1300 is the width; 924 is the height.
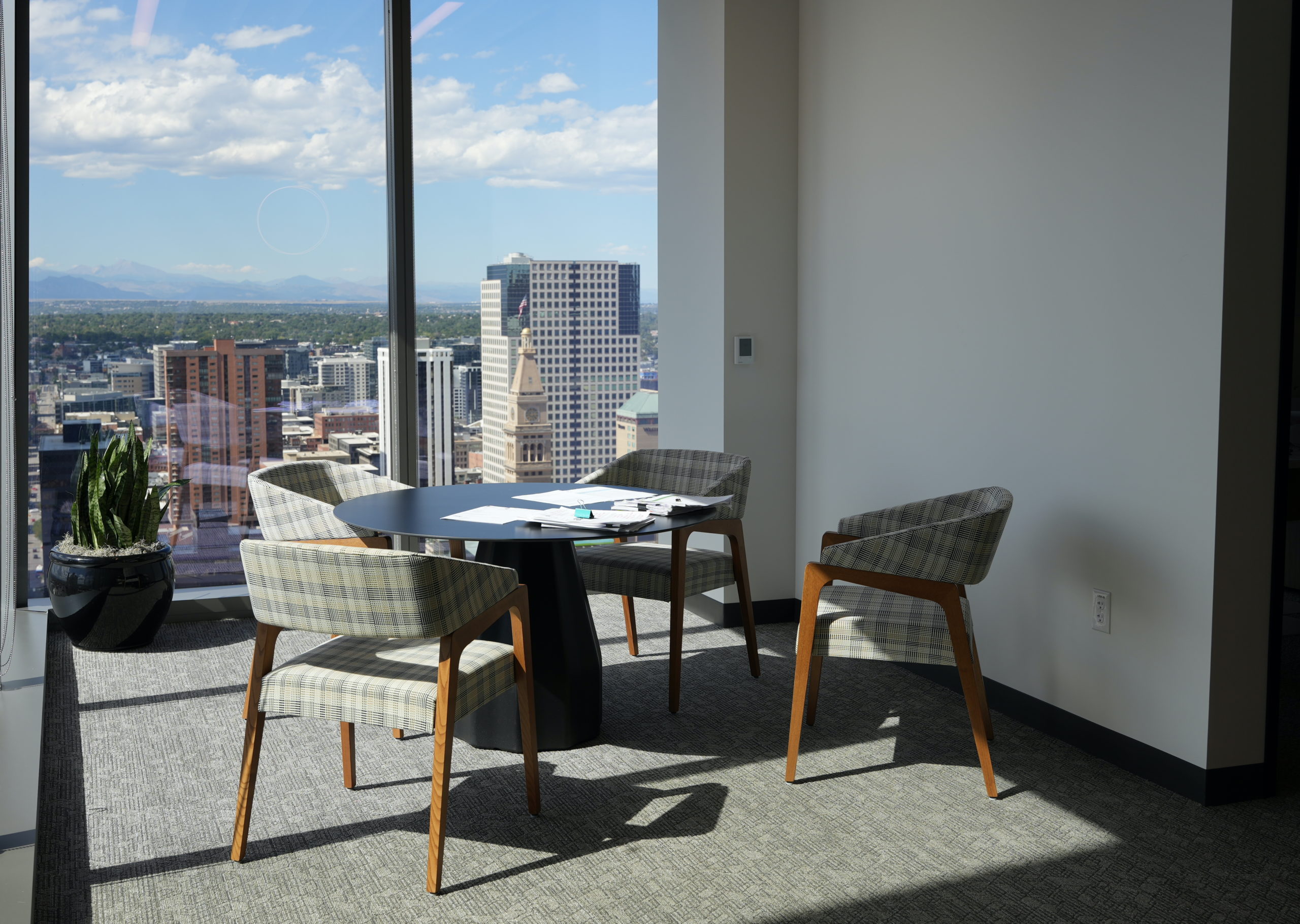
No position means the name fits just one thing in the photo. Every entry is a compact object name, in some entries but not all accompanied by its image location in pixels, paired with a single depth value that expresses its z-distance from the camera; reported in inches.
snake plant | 164.4
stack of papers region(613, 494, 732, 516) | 123.1
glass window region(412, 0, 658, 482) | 200.2
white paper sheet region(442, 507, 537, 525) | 118.4
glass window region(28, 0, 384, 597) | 178.7
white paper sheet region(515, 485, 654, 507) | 132.0
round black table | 122.6
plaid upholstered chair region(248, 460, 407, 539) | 128.0
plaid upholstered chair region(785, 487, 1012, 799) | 111.7
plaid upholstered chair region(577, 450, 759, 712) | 139.7
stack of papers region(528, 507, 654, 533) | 112.7
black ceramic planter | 161.2
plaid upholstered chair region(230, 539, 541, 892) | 88.0
